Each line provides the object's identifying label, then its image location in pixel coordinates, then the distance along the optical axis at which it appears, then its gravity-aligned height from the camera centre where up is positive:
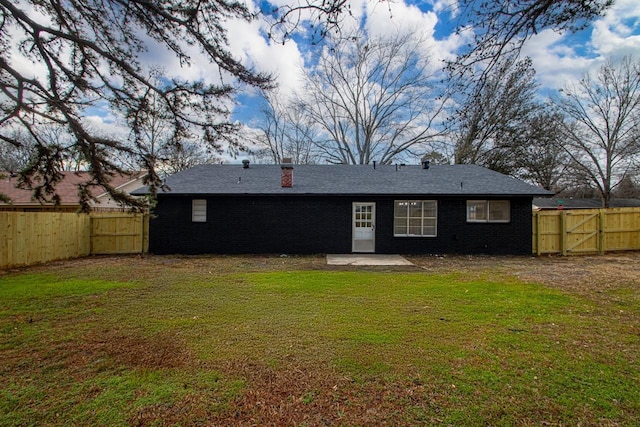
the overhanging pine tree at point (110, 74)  5.18 +2.65
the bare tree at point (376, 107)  21.52 +8.74
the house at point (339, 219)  11.66 -0.02
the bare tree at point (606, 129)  21.38 +7.10
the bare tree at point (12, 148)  6.55 +2.85
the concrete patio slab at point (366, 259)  9.69 -1.39
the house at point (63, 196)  16.88 +1.20
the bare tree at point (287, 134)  24.41 +7.24
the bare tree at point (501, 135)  20.75 +6.32
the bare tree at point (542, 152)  21.98 +5.30
